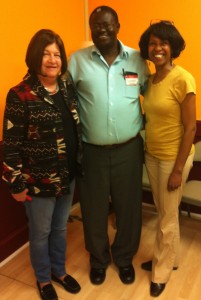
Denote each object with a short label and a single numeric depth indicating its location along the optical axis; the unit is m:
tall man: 1.80
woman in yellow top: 1.68
